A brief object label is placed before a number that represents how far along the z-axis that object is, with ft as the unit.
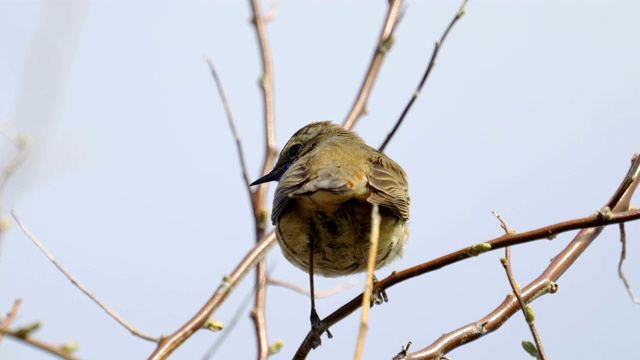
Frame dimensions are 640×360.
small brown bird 32.81
